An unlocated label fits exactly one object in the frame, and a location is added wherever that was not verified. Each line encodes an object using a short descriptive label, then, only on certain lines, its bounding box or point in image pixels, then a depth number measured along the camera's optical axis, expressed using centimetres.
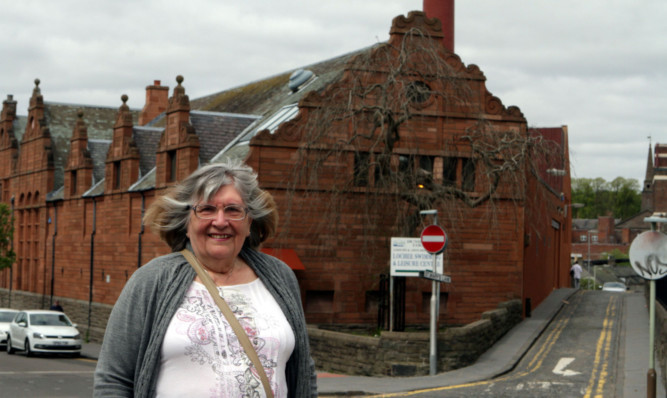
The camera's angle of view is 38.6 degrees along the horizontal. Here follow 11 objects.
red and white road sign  2150
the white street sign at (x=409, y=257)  2262
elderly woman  377
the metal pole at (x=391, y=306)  2352
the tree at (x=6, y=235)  4853
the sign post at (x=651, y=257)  1538
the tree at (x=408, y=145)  2303
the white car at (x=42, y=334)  2916
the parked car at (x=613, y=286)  7646
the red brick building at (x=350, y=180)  2359
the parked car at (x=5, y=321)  3271
